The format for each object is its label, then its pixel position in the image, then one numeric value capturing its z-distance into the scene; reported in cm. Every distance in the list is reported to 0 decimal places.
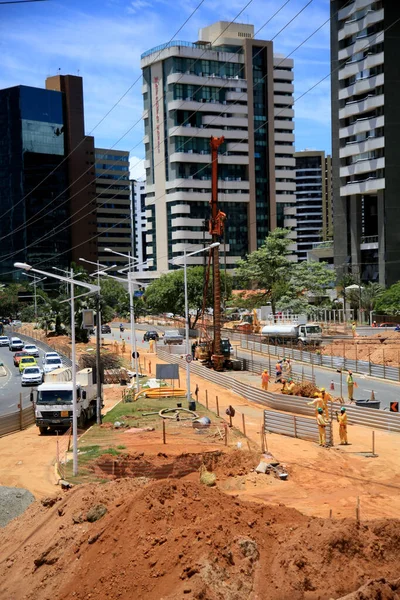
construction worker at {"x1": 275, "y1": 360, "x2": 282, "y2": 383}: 4690
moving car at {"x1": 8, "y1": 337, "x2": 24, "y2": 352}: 7812
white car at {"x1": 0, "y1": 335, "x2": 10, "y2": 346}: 8812
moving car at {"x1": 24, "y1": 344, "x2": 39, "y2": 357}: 7105
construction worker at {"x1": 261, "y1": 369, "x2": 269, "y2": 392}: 4385
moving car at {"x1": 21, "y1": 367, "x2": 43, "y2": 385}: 4975
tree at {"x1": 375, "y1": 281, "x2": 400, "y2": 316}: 7219
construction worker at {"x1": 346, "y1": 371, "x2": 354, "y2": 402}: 3809
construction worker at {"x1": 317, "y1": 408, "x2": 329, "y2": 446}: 2875
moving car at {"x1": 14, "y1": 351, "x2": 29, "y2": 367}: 6475
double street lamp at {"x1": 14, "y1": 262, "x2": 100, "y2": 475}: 2338
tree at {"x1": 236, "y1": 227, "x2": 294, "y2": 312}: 8912
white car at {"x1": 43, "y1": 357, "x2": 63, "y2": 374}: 5354
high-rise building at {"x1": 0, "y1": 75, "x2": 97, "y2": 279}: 15612
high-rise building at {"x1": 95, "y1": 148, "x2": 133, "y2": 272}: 18650
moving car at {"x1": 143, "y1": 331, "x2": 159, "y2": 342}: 8369
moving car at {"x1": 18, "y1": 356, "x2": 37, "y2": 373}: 5772
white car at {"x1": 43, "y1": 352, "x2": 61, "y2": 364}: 5964
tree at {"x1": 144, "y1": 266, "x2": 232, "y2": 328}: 9025
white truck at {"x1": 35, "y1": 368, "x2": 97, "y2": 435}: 3266
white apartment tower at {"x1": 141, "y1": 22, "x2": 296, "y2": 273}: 13238
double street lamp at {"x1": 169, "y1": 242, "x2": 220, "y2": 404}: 3714
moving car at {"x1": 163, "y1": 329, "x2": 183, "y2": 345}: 7750
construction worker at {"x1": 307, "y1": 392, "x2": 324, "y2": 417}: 2927
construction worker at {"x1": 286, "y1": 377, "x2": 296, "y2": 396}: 4097
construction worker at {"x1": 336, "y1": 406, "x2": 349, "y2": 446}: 2886
